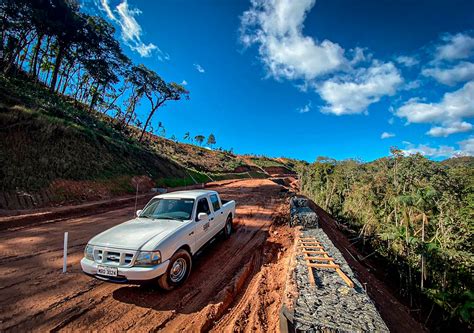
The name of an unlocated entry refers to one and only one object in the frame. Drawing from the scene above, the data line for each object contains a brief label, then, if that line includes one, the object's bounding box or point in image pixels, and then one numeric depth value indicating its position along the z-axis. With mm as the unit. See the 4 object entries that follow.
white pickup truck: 3887
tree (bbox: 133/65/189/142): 30906
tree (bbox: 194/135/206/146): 84875
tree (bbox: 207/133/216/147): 89250
